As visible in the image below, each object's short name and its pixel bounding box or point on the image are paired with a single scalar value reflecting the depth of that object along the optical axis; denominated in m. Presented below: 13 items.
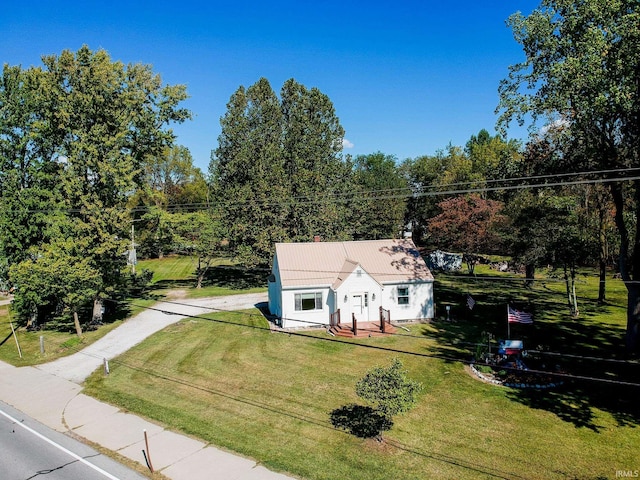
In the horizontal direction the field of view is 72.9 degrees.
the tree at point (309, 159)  37.00
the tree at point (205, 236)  35.72
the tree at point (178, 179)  67.44
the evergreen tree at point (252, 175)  35.75
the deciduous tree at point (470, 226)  36.88
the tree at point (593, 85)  16.42
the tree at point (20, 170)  27.45
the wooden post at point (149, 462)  12.08
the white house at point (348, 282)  25.38
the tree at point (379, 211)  48.28
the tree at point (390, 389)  13.10
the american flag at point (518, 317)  19.01
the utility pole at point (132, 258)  46.24
